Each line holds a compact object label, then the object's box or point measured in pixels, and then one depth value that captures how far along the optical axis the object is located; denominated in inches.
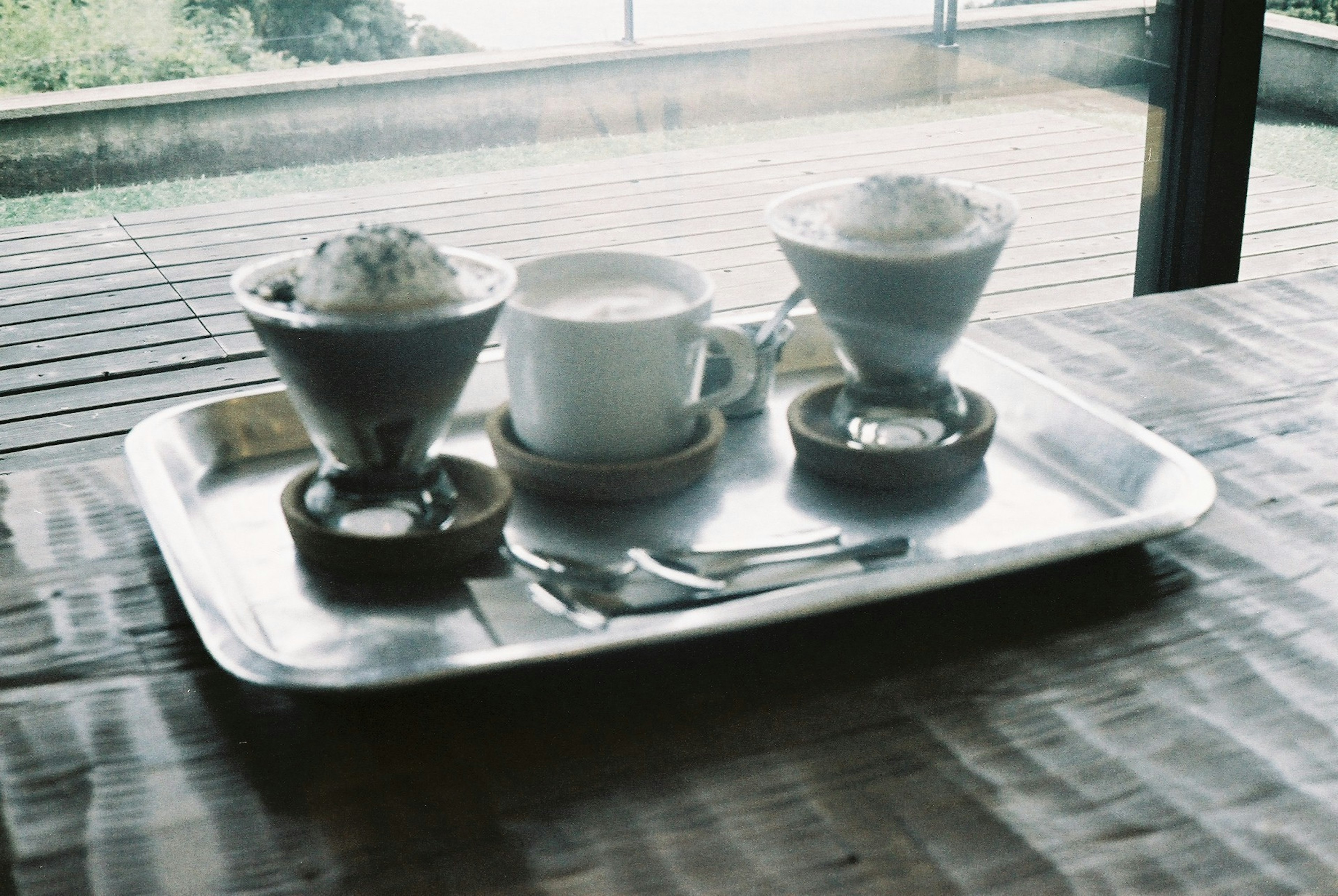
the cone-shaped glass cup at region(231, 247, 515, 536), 17.4
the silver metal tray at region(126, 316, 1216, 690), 17.1
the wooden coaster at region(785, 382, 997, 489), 21.3
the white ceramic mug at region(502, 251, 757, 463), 20.3
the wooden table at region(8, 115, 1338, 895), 13.6
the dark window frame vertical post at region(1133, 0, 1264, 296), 51.9
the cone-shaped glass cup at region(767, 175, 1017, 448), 20.0
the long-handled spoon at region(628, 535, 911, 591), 18.3
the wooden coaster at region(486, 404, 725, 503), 20.9
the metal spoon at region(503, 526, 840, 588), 18.6
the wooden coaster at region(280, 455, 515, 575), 18.6
